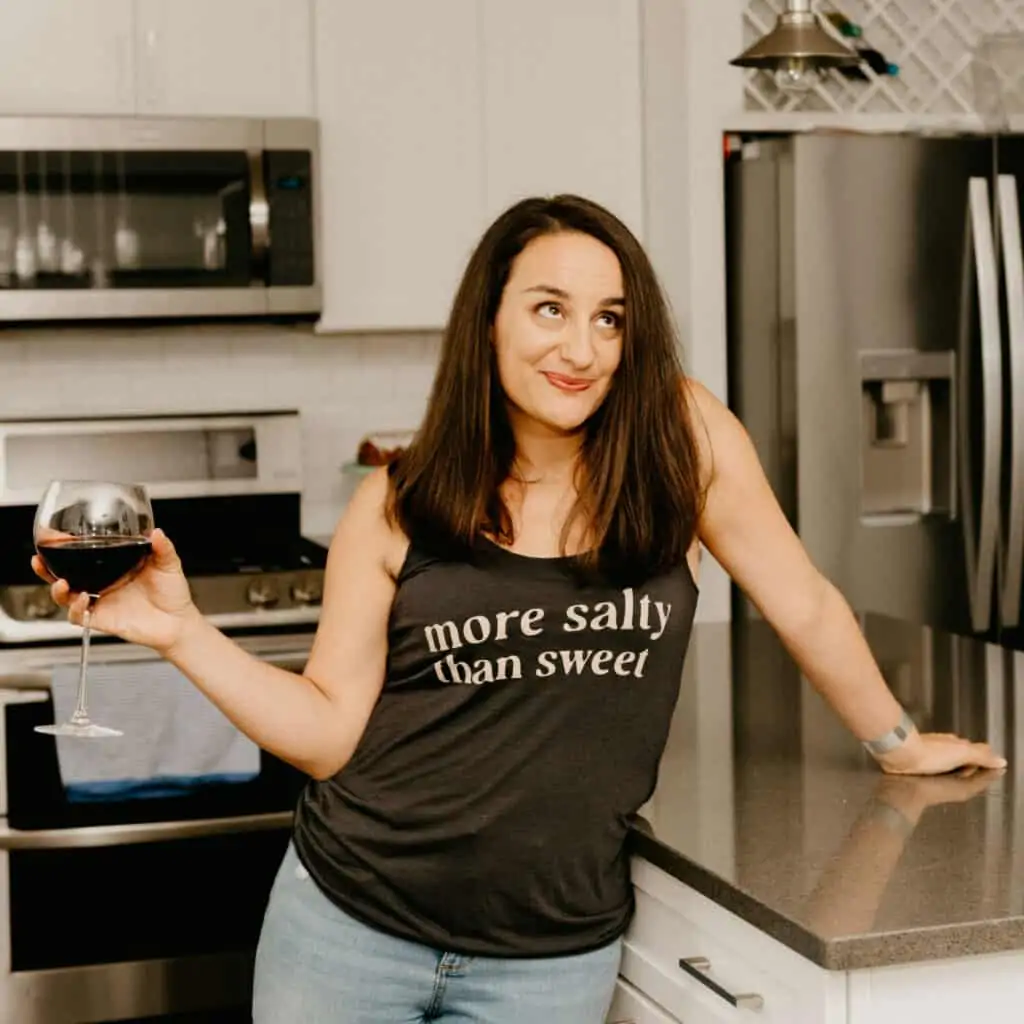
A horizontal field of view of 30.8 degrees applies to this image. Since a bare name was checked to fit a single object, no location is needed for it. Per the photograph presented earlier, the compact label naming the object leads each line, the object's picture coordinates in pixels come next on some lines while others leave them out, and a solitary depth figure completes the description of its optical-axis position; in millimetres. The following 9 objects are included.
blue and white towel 3230
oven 3305
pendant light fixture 2760
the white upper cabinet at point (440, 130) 3855
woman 1752
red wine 1566
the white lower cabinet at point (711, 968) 1508
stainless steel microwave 3648
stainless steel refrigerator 3914
